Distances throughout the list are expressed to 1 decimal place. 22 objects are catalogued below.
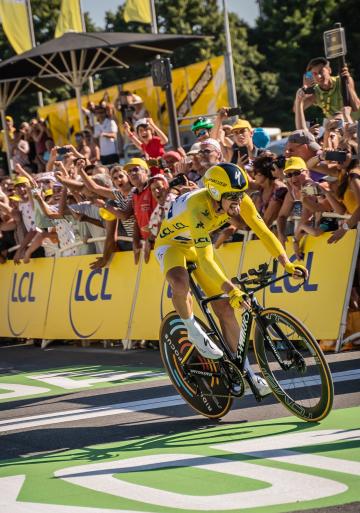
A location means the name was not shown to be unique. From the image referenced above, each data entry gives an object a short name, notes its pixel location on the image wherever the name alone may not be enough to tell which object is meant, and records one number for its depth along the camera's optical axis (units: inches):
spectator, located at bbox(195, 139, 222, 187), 496.4
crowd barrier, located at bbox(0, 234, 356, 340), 467.8
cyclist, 320.8
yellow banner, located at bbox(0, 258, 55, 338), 669.3
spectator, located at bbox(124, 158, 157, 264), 536.7
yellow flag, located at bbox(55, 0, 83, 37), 1237.7
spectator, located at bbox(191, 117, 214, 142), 591.2
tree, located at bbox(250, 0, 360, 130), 2578.7
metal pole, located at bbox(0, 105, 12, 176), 976.9
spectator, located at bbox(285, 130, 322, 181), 469.1
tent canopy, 879.7
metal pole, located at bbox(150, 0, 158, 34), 1196.1
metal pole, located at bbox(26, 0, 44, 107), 1250.8
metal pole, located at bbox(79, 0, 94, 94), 1236.5
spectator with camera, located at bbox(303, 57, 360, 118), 533.6
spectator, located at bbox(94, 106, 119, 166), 777.6
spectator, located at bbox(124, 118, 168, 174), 633.6
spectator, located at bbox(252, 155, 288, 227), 485.4
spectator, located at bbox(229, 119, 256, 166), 533.6
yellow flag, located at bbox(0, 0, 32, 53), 1261.1
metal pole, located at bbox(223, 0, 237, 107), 961.5
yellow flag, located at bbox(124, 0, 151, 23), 1218.0
